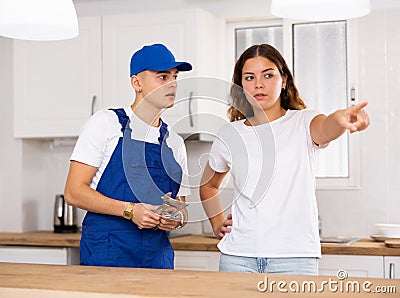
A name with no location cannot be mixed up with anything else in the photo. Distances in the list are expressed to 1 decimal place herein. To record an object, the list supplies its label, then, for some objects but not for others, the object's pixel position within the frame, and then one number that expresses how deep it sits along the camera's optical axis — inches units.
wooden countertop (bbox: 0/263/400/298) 60.7
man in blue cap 98.9
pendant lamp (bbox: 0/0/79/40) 87.5
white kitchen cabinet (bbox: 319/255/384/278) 132.6
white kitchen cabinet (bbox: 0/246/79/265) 150.8
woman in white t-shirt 90.7
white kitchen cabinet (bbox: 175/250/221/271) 142.1
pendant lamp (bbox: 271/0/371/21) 81.1
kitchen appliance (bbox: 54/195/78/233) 167.8
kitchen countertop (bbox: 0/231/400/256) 133.0
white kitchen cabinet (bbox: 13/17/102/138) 160.3
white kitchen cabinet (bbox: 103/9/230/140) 151.5
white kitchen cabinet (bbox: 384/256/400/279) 131.2
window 158.1
